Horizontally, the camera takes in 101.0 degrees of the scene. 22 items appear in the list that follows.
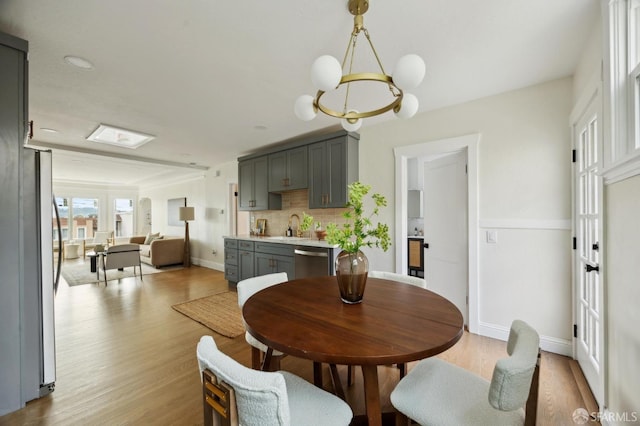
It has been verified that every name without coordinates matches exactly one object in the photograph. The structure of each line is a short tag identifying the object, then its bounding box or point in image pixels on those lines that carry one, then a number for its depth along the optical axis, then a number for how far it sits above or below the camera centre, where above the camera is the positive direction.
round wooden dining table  0.93 -0.49
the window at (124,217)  9.75 -0.18
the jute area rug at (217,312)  2.92 -1.29
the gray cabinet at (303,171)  3.59 +0.64
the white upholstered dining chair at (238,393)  0.72 -0.51
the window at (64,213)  8.64 +0.00
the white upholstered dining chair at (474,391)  0.82 -0.77
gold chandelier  1.24 +0.66
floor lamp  6.57 -0.30
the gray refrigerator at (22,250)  1.65 -0.25
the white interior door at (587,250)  1.85 -0.31
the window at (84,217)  8.87 -0.14
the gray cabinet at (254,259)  3.84 -0.75
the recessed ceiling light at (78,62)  2.04 +1.20
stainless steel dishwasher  3.35 -0.66
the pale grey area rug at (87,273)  5.18 -1.33
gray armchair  4.90 -0.84
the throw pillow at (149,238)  7.40 -0.72
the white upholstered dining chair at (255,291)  1.62 -0.56
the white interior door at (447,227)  2.89 -0.19
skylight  3.74 +1.17
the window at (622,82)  1.25 +0.63
